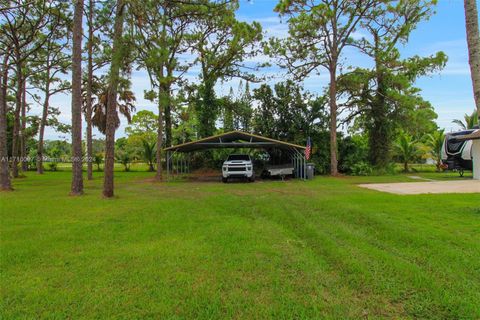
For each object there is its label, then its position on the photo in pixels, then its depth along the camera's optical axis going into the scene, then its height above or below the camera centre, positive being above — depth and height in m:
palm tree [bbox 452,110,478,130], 28.40 +3.42
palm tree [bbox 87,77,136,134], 35.31 +6.76
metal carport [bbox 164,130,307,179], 18.36 +1.15
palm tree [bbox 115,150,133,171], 32.91 +0.94
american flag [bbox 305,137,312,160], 18.95 +0.58
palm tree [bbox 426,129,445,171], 26.36 +1.18
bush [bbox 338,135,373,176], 23.47 +0.28
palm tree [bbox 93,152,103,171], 34.03 +0.83
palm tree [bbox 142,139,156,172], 31.53 +1.15
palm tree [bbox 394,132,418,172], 26.23 +0.93
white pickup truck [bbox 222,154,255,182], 18.02 -0.35
